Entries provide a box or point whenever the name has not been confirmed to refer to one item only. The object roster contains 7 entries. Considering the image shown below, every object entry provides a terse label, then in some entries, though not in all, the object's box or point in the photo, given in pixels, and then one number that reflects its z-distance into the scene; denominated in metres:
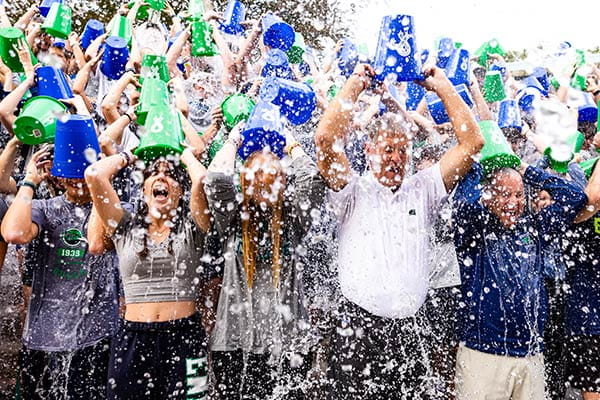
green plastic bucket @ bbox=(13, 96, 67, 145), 3.34
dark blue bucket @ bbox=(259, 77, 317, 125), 3.07
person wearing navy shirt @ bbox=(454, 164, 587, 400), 3.10
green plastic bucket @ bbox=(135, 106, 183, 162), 2.92
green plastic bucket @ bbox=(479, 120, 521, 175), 3.17
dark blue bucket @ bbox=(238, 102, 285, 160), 2.73
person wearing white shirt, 2.70
